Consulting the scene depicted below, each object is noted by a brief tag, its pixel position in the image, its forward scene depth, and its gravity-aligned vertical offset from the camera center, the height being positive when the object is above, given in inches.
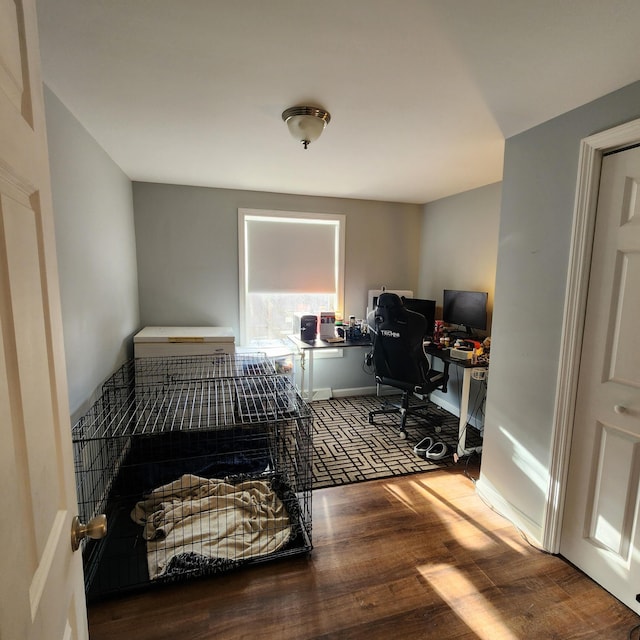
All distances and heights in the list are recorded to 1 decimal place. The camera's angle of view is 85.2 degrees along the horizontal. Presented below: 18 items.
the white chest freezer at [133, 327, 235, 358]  115.4 -22.5
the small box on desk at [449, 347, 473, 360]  108.3 -23.0
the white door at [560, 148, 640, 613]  59.9 -21.3
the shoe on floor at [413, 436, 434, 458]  113.5 -55.4
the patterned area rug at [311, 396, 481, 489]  103.5 -55.9
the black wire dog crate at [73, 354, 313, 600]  69.2 -53.3
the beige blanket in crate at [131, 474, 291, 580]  70.4 -53.5
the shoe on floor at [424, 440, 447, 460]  111.3 -55.5
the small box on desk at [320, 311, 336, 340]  145.3 -19.6
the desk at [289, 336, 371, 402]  133.1 -25.8
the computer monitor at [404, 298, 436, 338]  147.6 -11.9
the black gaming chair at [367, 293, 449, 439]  115.6 -25.2
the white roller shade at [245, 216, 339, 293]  147.3 +10.3
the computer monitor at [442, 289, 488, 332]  124.7 -10.4
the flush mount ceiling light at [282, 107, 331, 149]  69.9 +32.3
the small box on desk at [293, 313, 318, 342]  140.6 -19.2
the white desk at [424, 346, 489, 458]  106.9 -35.7
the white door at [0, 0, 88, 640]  18.3 -6.6
